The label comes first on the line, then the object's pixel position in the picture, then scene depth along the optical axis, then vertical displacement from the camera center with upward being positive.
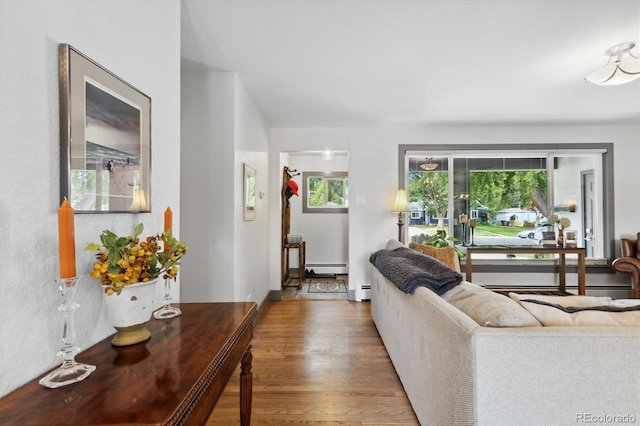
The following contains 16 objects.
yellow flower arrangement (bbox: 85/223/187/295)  0.91 -0.15
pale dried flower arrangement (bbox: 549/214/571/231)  4.23 -0.15
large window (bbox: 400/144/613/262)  4.61 +0.32
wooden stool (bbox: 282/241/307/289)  4.88 -0.77
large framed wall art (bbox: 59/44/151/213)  0.91 +0.25
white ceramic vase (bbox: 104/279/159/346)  0.95 -0.31
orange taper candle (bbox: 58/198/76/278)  0.75 -0.07
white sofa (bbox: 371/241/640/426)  1.03 -0.56
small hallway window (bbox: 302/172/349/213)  6.01 +0.39
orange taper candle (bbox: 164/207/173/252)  1.27 -0.03
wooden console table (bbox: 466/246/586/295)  3.95 -0.51
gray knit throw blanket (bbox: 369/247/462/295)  1.72 -0.38
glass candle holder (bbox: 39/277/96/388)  0.76 -0.35
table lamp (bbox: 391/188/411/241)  4.28 +0.10
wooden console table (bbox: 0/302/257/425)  0.65 -0.42
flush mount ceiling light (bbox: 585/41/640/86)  2.36 +1.12
